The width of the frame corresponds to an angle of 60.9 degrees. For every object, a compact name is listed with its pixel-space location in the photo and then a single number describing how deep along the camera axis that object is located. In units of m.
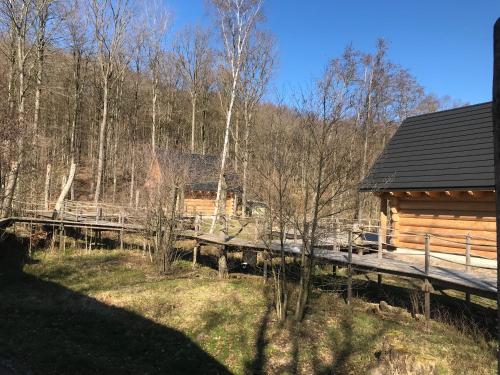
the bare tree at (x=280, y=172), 9.49
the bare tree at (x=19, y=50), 19.31
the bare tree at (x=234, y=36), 23.54
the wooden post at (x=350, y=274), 11.38
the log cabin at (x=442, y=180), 12.99
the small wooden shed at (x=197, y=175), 16.84
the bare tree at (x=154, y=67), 35.25
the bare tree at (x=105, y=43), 29.41
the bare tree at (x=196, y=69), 37.95
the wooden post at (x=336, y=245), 13.98
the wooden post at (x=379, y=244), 12.26
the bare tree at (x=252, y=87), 31.22
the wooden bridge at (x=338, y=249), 9.76
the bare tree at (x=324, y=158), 8.99
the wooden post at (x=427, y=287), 9.79
